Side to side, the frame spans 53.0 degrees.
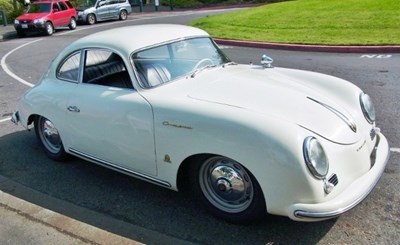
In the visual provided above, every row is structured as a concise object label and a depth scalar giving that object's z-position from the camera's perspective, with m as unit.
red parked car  18.07
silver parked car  22.46
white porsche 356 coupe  2.73
